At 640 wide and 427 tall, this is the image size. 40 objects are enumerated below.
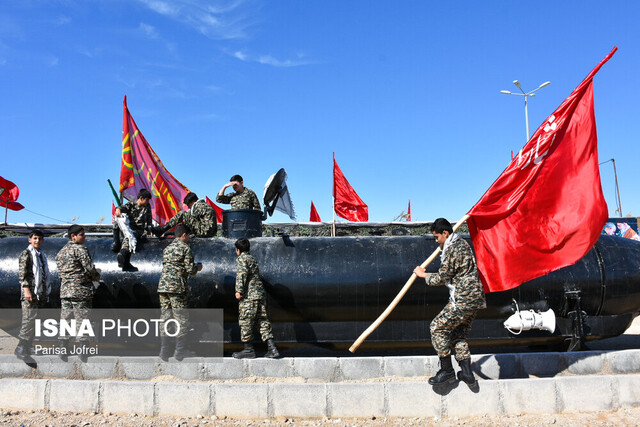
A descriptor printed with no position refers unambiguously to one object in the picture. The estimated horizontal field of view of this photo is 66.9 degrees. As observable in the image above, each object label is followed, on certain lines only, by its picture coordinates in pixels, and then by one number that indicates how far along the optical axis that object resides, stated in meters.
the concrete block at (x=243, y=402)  5.37
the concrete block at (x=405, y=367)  6.15
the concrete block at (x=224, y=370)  6.14
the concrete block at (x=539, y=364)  6.25
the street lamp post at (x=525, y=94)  23.02
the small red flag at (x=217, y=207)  18.16
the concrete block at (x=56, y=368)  6.27
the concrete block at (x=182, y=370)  6.14
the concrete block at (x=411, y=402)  5.33
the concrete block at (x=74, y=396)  5.52
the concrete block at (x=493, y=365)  6.15
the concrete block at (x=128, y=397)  5.44
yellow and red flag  13.26
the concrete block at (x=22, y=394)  5.63
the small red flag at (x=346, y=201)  17.81
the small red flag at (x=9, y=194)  16.16
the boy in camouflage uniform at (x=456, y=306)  5.43
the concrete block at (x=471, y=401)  5.34
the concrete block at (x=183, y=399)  5.39
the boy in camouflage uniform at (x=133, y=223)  7.16
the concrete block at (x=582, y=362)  6.38
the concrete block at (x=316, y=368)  6.17
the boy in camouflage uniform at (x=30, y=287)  6.68
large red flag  6.21
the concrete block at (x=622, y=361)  6.41
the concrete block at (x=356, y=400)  5.32
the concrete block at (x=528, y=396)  5.36
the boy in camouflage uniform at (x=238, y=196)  8.42
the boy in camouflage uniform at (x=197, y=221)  7.82
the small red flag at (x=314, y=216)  21.33
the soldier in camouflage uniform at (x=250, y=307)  6.45
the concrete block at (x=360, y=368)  6.15
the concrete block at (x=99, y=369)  6.23
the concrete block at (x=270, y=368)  6.18
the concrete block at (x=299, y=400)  5.34
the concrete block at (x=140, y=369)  6.16
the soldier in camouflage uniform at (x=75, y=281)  6.51
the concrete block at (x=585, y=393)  5.45
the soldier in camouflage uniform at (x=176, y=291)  6.38
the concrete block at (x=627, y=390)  5.55
